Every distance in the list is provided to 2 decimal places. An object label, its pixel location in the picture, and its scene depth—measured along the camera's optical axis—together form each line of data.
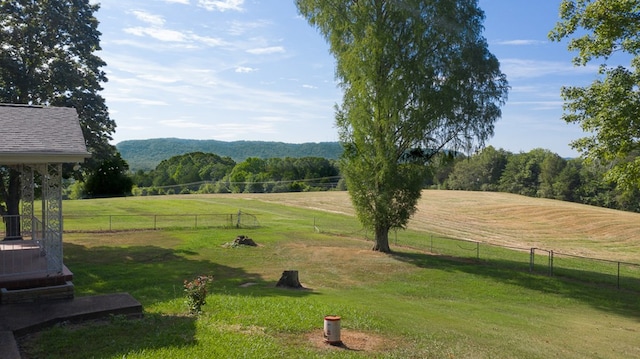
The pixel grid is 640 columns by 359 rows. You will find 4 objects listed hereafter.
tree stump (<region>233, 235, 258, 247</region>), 25.27
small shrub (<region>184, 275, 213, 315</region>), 10.30
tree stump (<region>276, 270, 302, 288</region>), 16.19
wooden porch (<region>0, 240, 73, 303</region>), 10.23
